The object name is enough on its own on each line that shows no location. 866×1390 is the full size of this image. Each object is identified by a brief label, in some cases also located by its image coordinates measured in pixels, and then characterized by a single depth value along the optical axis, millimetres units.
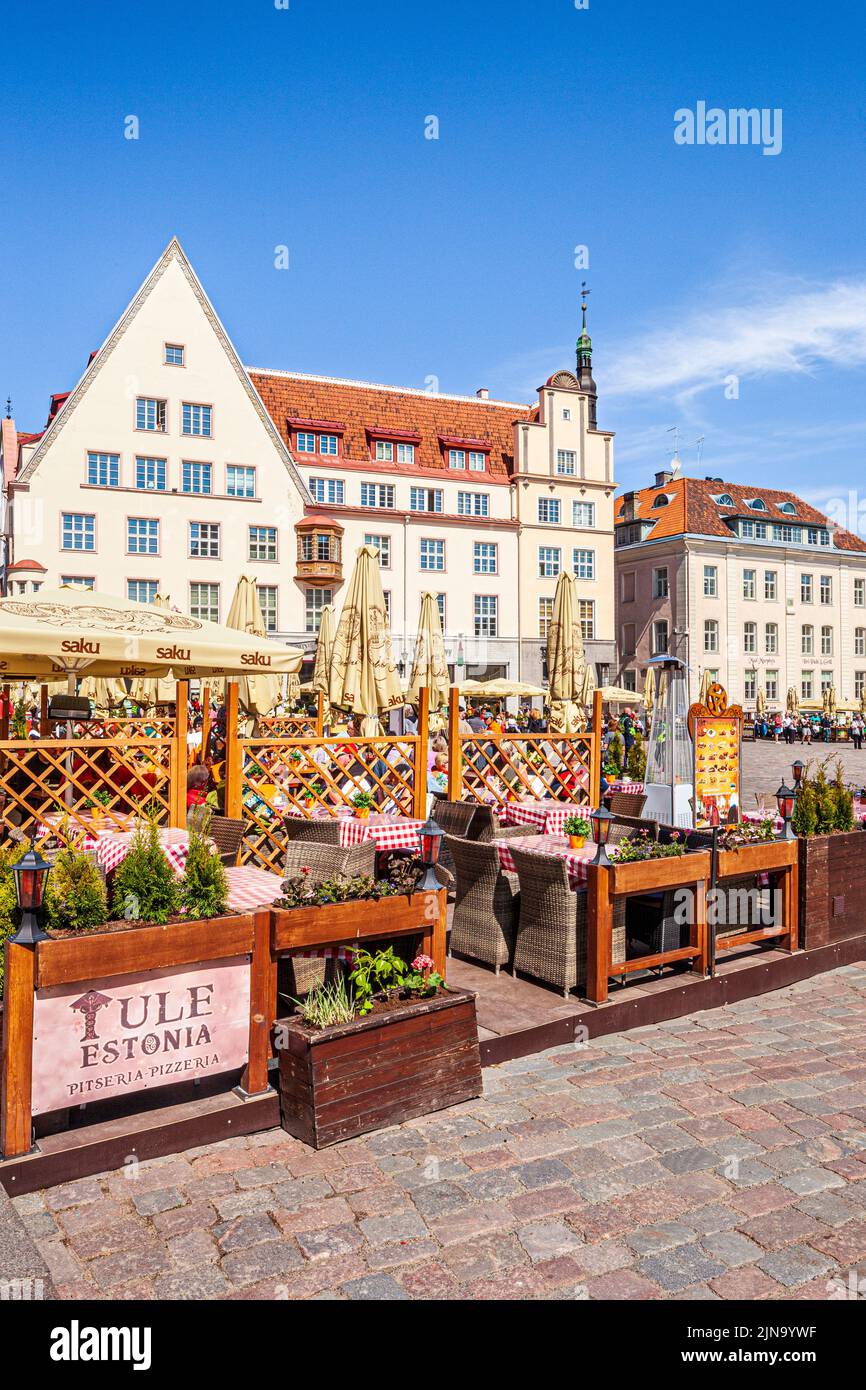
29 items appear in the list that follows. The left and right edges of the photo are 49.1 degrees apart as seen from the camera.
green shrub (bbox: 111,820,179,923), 4629
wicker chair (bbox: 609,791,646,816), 10992
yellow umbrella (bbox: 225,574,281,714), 15695
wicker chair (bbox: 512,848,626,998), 6555
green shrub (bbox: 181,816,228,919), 4762
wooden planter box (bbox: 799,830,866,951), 7812
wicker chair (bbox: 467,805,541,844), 9062
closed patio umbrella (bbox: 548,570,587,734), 17781
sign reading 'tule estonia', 4250
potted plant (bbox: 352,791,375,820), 8953
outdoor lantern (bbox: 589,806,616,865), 6289
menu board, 7594
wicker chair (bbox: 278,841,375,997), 6375
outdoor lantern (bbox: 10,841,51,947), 4141
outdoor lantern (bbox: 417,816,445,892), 5561
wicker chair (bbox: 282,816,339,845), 8312
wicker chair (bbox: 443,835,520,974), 7145
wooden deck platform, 5934
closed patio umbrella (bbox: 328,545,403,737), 11609
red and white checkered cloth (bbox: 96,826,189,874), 7020
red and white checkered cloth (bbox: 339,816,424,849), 8586
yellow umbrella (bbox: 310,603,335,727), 15210
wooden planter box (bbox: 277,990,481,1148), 4574
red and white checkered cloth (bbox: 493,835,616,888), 6754
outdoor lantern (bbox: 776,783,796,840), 7825
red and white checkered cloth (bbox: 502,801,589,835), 9852
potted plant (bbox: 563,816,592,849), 7277
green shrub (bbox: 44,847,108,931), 4457
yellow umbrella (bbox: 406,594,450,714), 15180
